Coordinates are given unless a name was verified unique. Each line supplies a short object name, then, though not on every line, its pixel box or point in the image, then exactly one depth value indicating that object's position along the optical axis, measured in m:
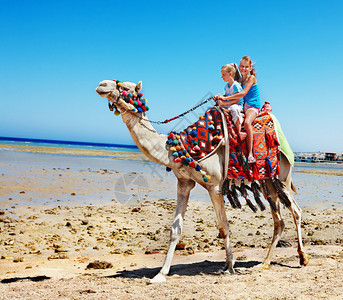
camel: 4.65
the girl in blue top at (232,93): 5.18
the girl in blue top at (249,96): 5.21
